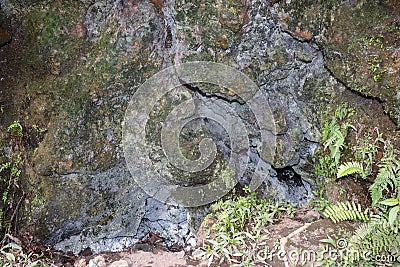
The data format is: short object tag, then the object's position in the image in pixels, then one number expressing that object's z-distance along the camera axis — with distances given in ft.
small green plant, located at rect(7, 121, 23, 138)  14.07
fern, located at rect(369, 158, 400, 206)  11.94
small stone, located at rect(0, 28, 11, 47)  13.50
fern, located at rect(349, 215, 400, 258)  11.56
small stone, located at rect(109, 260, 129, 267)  14.28
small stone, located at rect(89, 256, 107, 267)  14.88
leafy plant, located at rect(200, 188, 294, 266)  13.56
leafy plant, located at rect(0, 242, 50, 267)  13.10
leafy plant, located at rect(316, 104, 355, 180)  13.65
